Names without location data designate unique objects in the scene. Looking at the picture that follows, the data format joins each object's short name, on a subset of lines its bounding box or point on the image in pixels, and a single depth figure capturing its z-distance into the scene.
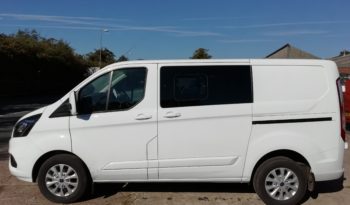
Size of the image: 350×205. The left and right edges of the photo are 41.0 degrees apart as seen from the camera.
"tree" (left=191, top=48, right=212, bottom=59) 49.44
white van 5.86
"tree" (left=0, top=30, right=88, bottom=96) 35.69
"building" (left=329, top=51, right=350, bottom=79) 32.42
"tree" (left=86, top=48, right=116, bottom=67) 72.32
